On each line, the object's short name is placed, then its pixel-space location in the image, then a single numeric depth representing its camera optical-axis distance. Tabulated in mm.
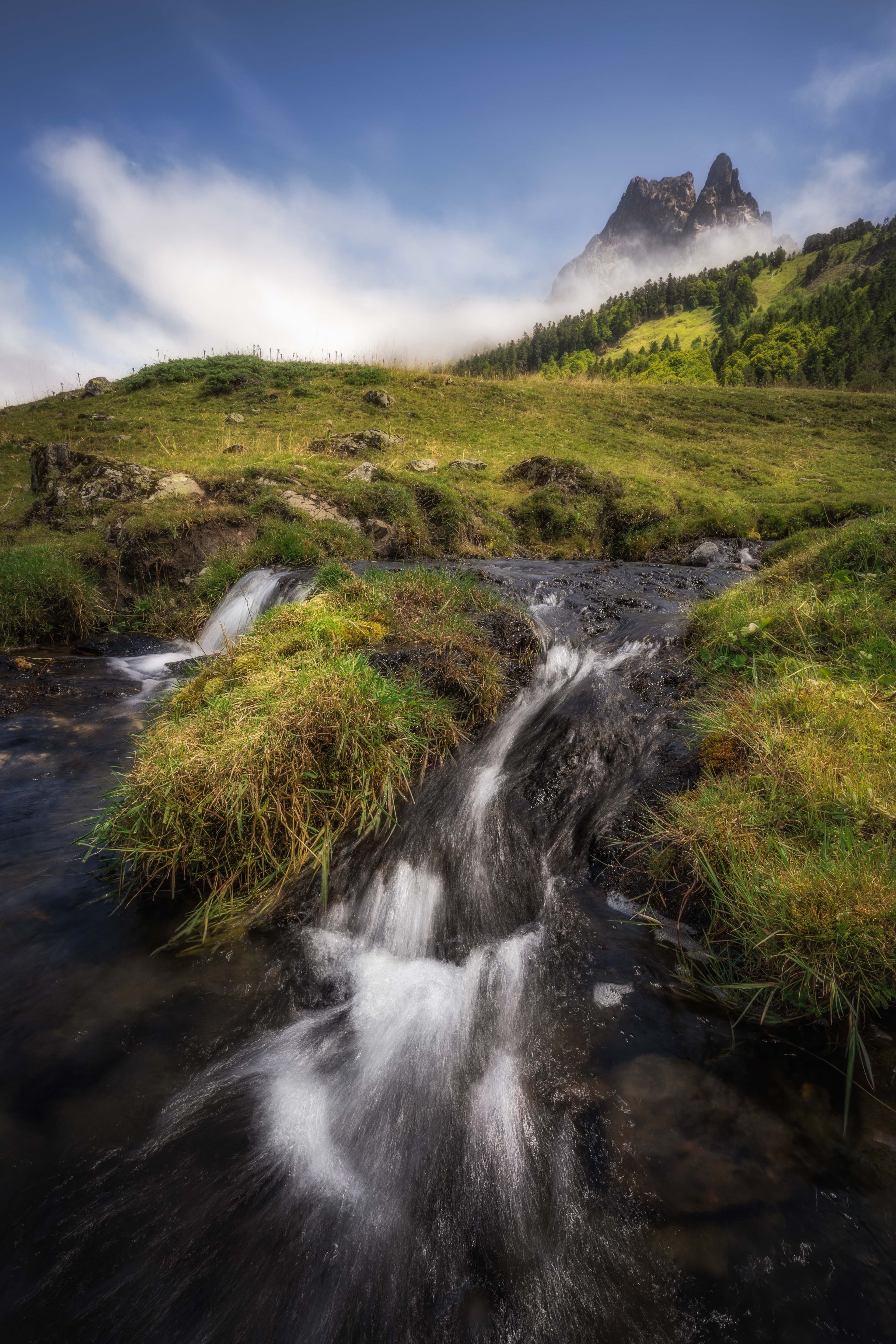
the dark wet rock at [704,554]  13664
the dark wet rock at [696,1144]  2156
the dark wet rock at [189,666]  7320
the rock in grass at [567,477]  17094
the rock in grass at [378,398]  27609
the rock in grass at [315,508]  12750
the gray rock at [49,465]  14516
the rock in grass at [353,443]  19656
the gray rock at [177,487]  13203
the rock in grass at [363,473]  15320
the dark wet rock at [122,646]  9492
